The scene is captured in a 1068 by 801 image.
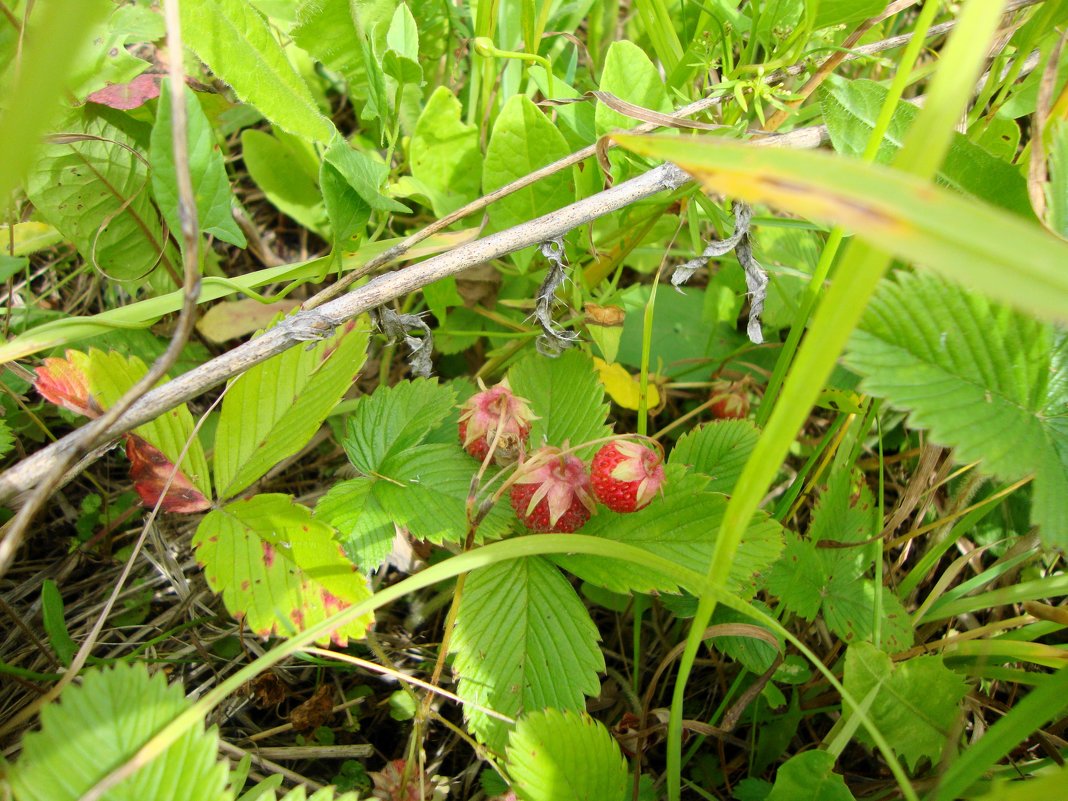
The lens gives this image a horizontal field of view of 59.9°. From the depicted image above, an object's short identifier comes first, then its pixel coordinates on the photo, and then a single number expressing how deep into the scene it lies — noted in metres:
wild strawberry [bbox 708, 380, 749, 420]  0.20
